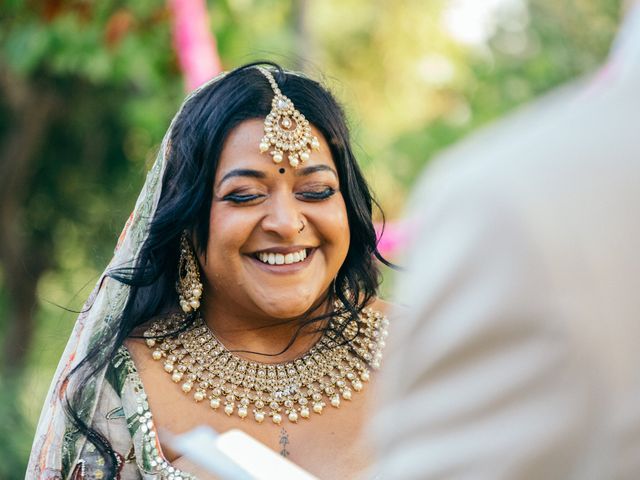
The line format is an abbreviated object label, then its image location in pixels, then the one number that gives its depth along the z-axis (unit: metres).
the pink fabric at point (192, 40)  2.09
